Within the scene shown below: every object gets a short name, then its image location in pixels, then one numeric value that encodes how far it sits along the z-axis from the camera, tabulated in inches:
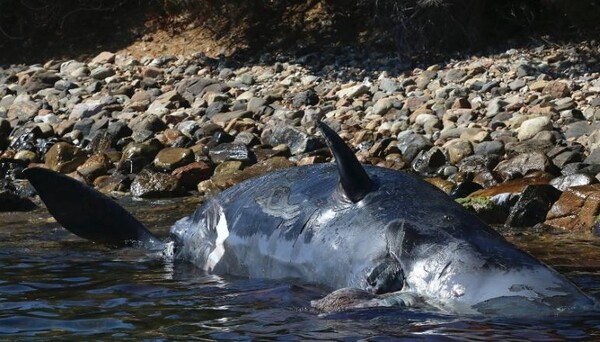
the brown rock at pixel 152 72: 705.6
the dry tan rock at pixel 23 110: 661.9
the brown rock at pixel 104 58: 760.3
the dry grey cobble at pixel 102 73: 725.3
